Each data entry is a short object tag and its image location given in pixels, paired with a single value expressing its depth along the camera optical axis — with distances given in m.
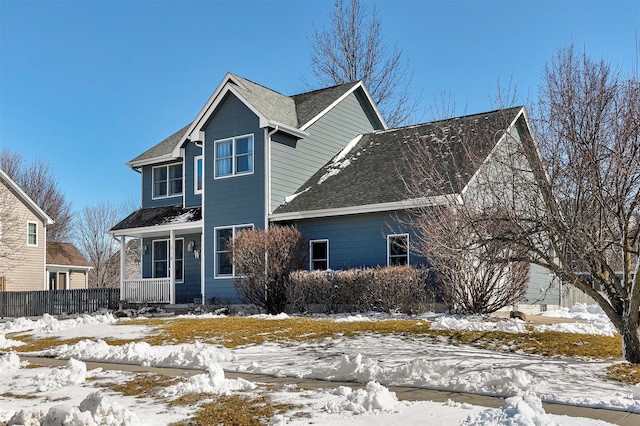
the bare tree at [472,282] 15.96
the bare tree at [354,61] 36.31
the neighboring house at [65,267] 39.84
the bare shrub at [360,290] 17.50
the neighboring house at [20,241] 32.38
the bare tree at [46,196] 53.09
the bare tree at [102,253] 52.09
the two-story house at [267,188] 20.56
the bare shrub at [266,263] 20.14
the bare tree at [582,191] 8.52
